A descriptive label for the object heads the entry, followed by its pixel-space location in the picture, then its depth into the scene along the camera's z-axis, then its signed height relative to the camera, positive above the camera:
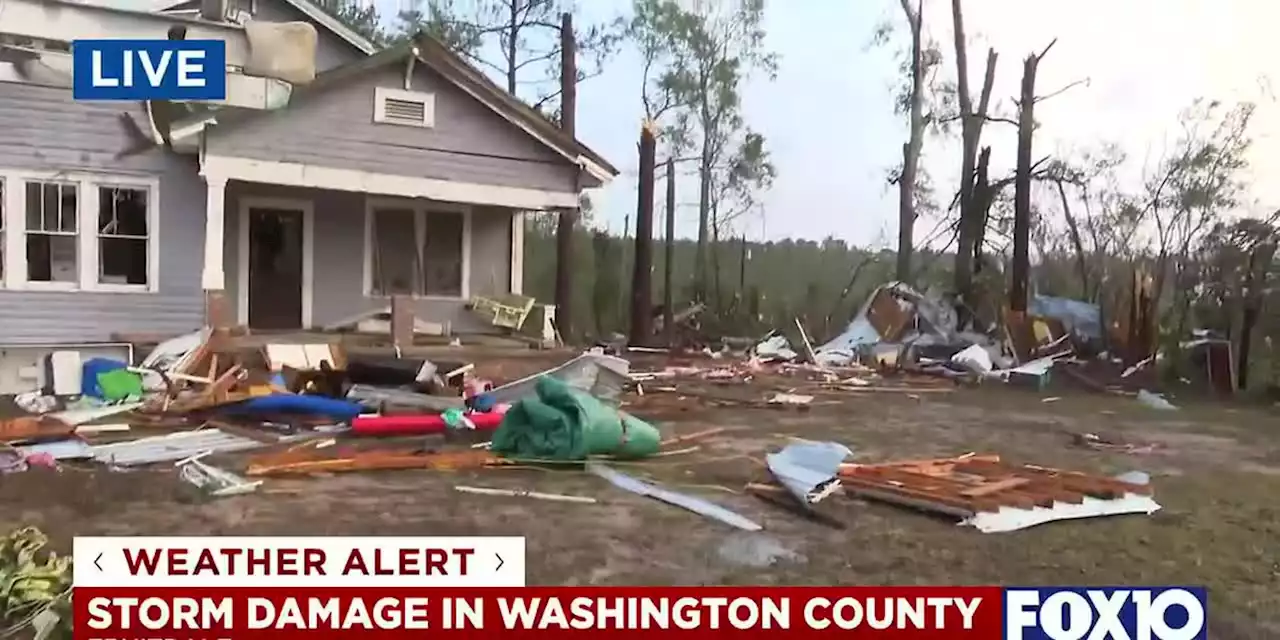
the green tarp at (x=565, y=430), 5.11 -0.76
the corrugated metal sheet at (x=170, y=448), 4.88 -0.89
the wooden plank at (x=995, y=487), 4.46 -0.87
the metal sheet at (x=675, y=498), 4.21 -0.95
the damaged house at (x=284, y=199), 7.40 +0.59
